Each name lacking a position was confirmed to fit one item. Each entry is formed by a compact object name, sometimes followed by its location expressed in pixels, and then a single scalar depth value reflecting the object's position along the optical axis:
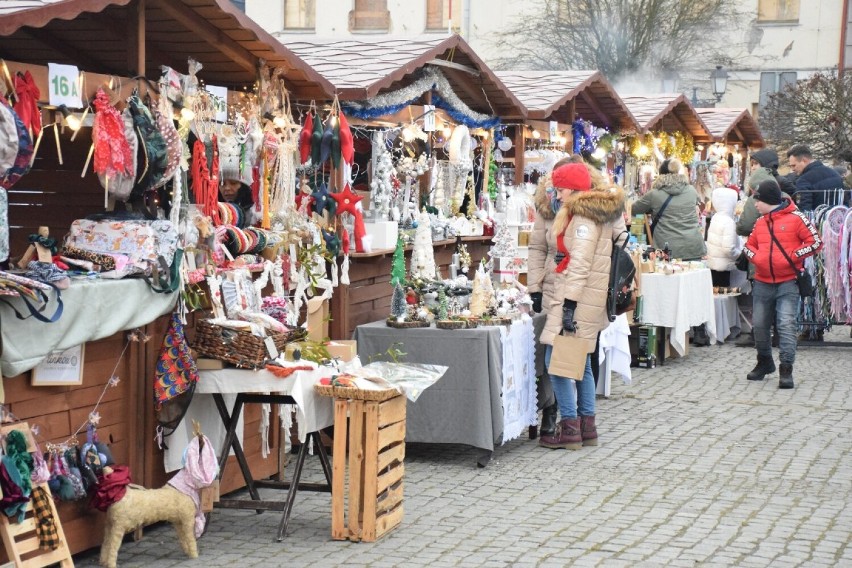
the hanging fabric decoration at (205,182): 6.50
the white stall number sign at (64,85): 5.47
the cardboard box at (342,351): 6.84
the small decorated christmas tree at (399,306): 7.98
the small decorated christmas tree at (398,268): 8.31
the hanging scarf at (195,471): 5.81
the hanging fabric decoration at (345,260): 8.16
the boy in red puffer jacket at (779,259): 10.58
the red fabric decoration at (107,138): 5.73
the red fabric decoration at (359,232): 8.30
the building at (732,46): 30.16
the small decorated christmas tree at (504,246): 10.22
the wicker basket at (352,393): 5.98
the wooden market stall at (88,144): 5.52
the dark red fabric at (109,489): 5.51
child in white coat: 13.57
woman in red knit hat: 7.86
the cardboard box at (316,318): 7.78
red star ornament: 8.16
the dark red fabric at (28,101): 5.25
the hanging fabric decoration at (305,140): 7.72
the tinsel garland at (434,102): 8.53
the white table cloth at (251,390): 6.02
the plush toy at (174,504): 5.51
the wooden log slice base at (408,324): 7.87
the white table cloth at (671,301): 11.71
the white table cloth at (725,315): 13.53
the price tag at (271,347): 6.07
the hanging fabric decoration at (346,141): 7.88
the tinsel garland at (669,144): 15.12
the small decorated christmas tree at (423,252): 9.12
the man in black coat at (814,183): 13.48
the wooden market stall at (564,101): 11.72
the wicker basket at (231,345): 6.05
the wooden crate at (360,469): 6.01
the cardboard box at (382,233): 8.76
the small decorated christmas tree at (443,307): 8.05
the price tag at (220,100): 6.77
